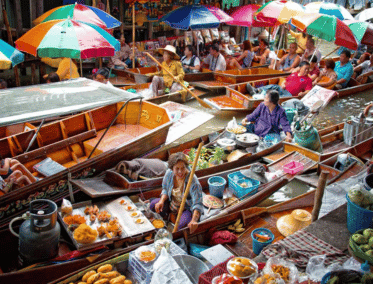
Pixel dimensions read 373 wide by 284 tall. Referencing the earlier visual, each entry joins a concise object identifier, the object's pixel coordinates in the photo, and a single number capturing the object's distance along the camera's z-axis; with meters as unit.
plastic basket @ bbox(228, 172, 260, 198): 5.42
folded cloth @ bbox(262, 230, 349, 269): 3.48
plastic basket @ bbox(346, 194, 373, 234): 3.55
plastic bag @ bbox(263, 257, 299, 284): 3.10
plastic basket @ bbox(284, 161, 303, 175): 5.96
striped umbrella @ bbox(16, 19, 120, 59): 6.59
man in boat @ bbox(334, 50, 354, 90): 11.23
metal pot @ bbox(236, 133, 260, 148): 6.98
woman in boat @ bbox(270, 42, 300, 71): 12.49
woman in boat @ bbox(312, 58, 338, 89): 10.59
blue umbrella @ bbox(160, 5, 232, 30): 11.01
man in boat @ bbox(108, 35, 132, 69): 11.78
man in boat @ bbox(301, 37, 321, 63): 12.58
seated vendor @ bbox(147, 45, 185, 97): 9.41
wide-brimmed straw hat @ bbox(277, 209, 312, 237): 4.56
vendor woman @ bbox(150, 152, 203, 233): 4.43
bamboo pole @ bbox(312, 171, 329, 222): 3.76
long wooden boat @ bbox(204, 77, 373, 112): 9.57
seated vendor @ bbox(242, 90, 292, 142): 6.91
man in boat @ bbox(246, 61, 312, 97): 9.87
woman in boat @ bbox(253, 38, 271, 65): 13.08
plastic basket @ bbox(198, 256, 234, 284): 3.21
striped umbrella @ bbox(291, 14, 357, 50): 9.38
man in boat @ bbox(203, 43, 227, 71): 11.84
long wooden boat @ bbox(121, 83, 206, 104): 9.50
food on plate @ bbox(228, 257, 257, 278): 3.16
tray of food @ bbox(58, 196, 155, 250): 4.06
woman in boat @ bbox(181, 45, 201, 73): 11.60
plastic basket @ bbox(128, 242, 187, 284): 3.59
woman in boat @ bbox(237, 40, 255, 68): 12.91
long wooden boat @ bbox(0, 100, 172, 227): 4.72
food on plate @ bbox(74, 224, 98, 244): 4.01
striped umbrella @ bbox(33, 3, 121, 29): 8.62
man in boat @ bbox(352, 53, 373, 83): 12.47
